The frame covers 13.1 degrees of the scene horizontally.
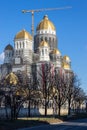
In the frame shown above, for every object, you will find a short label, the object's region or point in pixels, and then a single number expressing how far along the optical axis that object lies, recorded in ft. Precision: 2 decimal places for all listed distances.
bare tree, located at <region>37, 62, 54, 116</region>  250.37
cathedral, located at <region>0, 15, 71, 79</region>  525.75
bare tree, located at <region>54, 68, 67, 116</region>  282.97
